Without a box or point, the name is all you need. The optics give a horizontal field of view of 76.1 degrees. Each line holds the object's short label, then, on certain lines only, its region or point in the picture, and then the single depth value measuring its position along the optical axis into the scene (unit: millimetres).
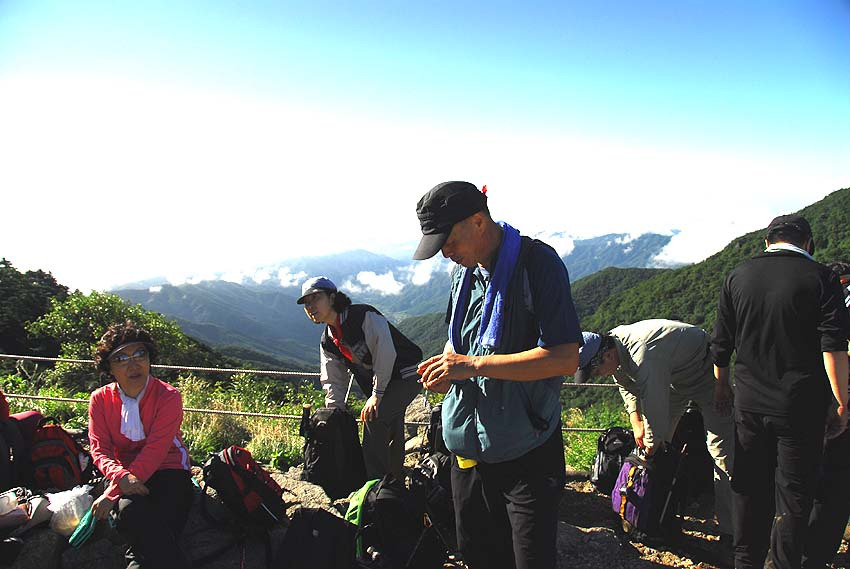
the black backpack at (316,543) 3209
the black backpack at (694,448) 4289
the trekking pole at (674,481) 3824
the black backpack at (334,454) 4160
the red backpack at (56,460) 3926
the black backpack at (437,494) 3516
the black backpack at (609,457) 4473
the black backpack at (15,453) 3814
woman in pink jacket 3270
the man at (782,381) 2863
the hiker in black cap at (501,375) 2135
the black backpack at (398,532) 3324
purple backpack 3826
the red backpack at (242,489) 3586
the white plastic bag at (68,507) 3432
